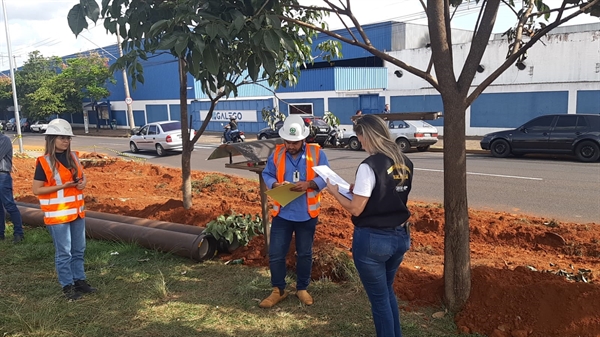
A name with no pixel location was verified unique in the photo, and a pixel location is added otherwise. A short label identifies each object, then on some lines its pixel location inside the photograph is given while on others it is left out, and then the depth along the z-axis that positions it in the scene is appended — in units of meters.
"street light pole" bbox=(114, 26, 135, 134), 33.22
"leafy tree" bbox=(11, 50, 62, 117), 48.94
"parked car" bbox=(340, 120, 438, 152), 19.19
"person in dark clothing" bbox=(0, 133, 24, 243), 6.71
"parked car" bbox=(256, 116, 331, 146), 22.03
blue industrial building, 21.91
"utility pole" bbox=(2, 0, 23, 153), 20.90
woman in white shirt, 3.08
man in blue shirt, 4.12
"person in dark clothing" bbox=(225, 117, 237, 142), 23.88
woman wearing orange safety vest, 4.49
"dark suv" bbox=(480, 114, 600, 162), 14.96
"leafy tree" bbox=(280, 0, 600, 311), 3.79
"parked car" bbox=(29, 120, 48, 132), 48.16
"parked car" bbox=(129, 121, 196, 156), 20.66
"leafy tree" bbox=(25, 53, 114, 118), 40.47
